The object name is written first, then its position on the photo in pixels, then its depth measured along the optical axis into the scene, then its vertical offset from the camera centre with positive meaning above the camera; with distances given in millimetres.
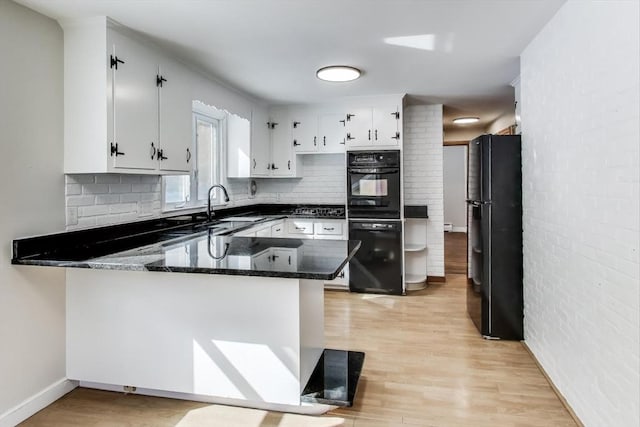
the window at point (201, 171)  3780 +408
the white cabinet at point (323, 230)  4934 -288
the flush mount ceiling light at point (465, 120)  6195 +1351
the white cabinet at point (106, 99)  2465 +696
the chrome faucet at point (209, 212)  3756 -42
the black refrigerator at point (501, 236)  3262 -252
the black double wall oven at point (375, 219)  4723 -151
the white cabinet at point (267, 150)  4738 +714
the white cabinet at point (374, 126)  4699 +957
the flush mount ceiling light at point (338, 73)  3521 +1199
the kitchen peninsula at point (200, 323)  2105 -647
